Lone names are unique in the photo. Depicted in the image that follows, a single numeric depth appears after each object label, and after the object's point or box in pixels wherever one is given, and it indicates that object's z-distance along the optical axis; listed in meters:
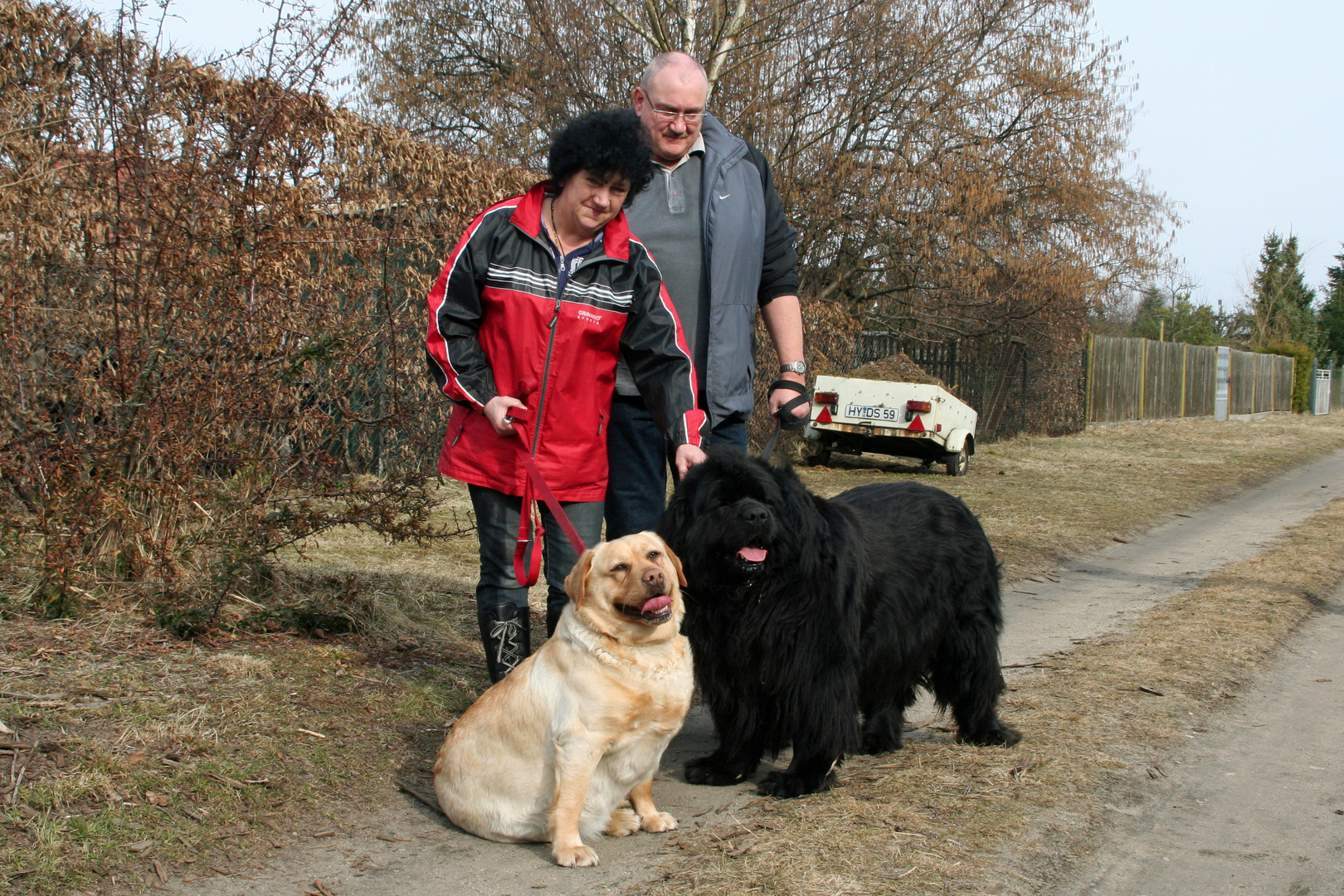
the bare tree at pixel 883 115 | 16.52
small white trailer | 13.12
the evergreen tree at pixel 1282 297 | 52.84
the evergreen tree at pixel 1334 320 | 58.03
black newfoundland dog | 3.38
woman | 3.50
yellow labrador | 2.89
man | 3.91
